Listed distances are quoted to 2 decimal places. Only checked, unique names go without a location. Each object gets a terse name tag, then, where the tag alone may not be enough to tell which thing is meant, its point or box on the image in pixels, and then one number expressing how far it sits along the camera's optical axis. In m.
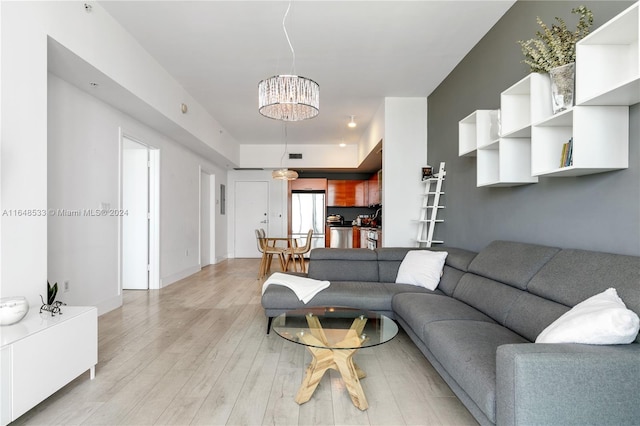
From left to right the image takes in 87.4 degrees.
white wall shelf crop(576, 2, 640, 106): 1.70
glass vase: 1.95
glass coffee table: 1.93
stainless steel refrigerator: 8.95
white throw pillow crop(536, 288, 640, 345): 1.33
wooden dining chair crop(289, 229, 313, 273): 6.23
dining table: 6.21
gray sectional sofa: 1.26
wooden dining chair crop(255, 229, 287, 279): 6.15
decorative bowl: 1.81
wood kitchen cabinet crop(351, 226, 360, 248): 8.43
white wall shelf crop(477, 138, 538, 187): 2.57
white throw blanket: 3.06
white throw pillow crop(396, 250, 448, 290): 3.27
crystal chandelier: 2.58
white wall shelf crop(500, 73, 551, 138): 2.14
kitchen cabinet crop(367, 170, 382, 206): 7.56
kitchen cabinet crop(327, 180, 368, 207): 9.02
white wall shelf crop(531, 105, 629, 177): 1.80
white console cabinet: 1.64
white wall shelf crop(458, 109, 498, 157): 2.94
